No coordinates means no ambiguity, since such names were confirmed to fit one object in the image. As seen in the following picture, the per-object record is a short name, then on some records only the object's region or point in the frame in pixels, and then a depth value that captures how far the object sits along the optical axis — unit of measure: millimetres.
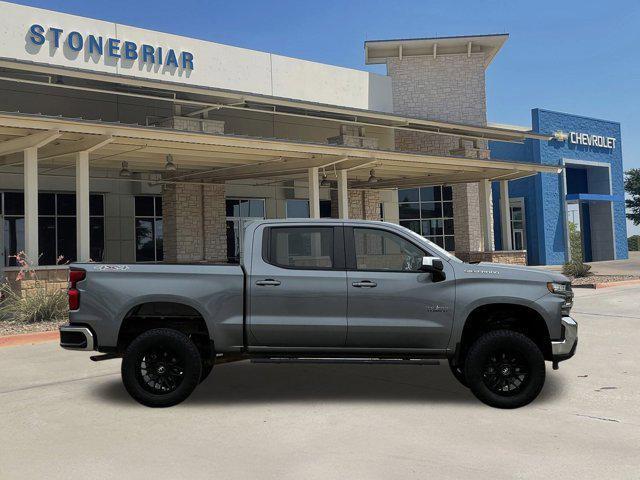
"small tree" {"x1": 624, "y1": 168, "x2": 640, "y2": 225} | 58656
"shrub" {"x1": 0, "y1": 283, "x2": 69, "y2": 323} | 12500
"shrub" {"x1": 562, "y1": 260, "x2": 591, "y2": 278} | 22266
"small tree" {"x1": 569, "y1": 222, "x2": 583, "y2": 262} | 36906
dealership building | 16328
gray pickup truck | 6336
